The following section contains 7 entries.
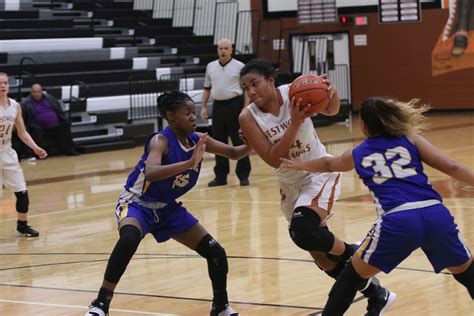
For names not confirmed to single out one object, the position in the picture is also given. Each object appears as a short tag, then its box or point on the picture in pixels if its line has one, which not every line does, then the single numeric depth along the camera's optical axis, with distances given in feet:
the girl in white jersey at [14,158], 43.73
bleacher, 88.96
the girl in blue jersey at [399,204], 21.23
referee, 57.42
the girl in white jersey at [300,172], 25.87
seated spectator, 79.89
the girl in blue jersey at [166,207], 26.04
